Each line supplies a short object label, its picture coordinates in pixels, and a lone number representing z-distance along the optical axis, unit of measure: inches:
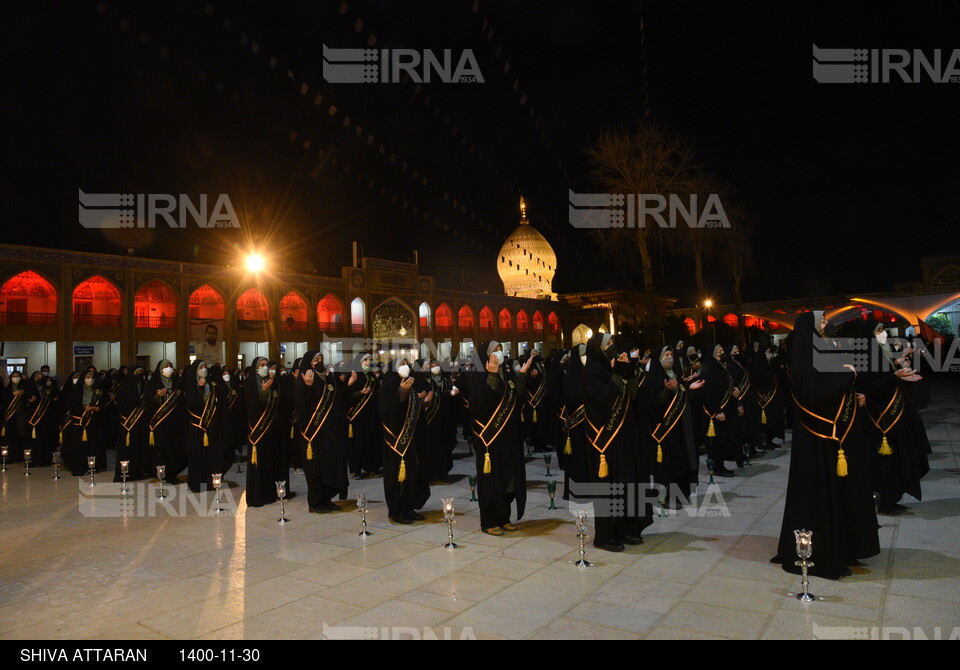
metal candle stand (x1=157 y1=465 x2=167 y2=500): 347.2
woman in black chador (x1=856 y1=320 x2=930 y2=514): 257.6
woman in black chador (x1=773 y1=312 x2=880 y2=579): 187.3
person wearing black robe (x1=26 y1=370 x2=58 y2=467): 491.8
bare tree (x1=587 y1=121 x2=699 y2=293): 963.3
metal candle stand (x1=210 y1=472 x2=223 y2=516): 285.2
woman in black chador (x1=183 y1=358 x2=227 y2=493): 359.3
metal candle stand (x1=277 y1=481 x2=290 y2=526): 274.7
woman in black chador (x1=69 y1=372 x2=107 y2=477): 433.1
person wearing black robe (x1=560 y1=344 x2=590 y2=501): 287.6
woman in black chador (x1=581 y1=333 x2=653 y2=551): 223.8
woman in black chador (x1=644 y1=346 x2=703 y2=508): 285.1
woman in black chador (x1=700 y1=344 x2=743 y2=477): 353.7
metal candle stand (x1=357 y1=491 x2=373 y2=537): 244.4
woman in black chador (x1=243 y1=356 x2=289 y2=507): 314.5
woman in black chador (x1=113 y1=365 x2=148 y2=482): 410.3
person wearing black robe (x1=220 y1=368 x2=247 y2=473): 378.9
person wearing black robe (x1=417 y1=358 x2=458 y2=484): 363.9
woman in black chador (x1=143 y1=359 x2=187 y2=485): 393.7
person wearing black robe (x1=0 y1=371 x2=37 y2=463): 494.9
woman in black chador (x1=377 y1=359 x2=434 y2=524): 275.0
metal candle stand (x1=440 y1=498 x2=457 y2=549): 226.7
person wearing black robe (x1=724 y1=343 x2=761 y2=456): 381.4
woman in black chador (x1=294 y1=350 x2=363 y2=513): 299.7
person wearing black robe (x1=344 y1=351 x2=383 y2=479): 402.0
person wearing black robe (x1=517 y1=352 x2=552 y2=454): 471.5
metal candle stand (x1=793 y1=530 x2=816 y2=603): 165.2
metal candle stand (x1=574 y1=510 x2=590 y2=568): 201.8
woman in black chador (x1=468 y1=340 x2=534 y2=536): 247.9
